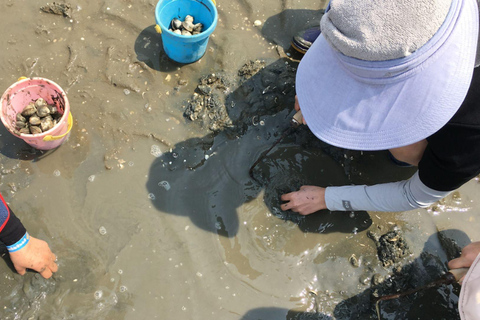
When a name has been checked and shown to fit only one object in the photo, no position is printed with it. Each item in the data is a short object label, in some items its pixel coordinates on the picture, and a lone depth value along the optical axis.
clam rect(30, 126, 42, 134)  2.28
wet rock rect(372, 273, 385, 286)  2.27
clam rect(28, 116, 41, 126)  2.29
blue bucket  2.43
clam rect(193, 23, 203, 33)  2.64
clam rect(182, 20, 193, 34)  2.60
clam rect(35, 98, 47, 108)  2.37
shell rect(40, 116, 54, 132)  2.30
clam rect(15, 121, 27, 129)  2.32
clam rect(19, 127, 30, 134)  2.28
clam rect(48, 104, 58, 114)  2.37
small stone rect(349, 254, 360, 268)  2.31
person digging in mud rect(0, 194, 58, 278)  1.96
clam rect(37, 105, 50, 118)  2.32
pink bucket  2.22
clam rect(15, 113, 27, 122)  2.33
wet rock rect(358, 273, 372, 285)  2.28
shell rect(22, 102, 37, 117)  2.33
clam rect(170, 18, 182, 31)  2.60
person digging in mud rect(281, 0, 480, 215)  1.10
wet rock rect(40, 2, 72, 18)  2.84
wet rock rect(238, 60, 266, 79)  2.69
